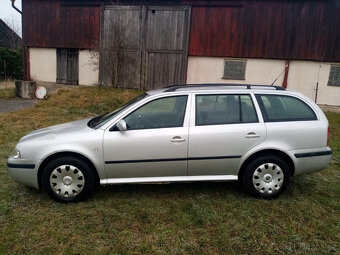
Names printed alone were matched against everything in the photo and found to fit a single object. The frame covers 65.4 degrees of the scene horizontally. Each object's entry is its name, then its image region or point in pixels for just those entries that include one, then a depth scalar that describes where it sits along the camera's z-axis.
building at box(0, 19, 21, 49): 28.59
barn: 12.59
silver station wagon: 3.39
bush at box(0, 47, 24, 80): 18.44
